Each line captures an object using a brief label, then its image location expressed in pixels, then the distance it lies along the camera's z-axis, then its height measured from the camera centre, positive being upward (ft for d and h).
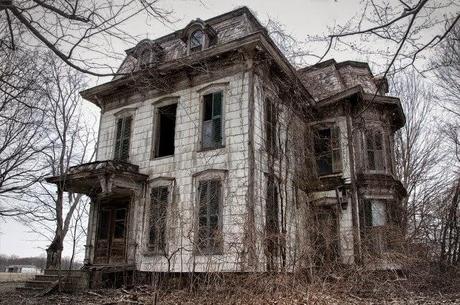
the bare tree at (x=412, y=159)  67.51 +18.27
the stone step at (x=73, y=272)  41.52 -1.38
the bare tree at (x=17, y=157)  52.95 +14.53
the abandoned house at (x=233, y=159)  38.09 +11.41
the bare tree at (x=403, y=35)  13.99 +8.70
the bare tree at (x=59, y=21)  15.46 +9.63
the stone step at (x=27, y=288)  41.18 -3.11
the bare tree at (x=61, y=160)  62.18 +16.68
